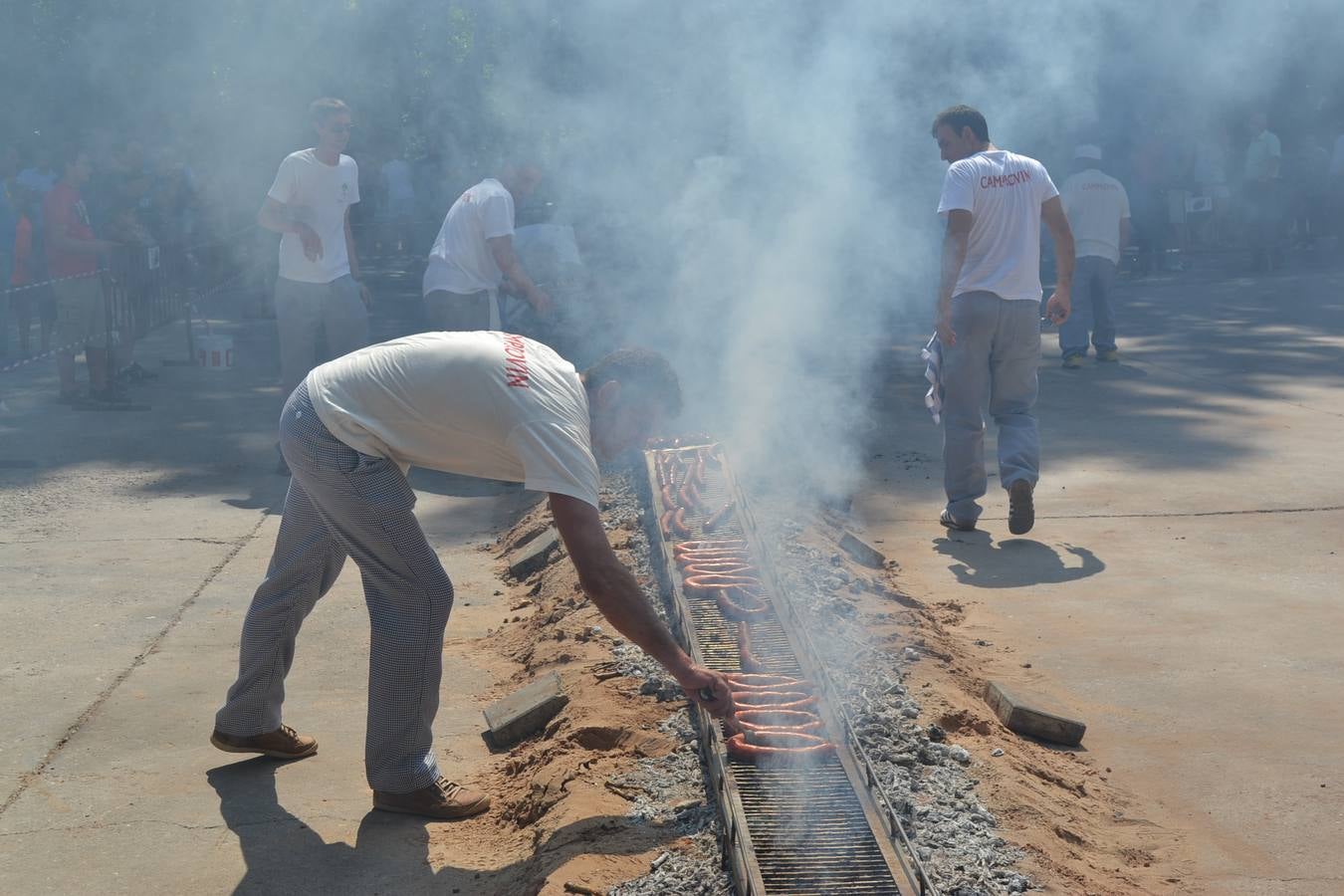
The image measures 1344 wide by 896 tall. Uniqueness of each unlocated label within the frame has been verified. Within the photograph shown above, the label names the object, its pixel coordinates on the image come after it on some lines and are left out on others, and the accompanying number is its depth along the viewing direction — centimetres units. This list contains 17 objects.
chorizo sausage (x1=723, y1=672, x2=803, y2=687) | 429
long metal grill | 315
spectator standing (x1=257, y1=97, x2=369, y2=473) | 759
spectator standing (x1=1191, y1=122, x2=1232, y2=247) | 1866
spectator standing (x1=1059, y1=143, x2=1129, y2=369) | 1079
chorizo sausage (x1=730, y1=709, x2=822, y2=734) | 395
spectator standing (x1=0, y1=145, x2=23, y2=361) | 1170
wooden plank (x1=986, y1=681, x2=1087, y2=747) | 424
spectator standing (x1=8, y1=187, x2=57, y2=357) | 1104
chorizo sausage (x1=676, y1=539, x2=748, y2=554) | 561
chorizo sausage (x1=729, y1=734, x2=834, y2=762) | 373
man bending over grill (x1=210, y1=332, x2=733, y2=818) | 321
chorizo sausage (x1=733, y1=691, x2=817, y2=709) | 406
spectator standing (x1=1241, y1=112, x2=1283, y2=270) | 1731
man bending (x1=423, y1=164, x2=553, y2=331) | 780
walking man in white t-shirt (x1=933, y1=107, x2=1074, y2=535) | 634
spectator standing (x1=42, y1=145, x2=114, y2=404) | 1012
